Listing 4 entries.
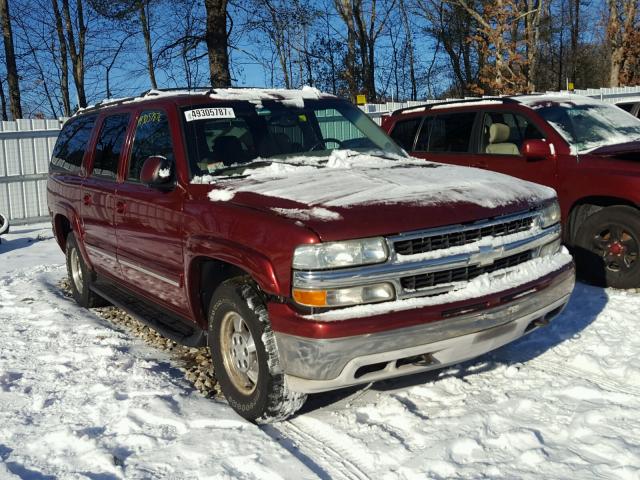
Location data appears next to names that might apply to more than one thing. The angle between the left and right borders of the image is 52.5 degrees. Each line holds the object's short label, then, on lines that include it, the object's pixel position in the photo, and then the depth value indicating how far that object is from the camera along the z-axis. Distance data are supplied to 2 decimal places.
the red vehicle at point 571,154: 6.07
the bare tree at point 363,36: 29.65
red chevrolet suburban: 3.09
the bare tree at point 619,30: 29.16
